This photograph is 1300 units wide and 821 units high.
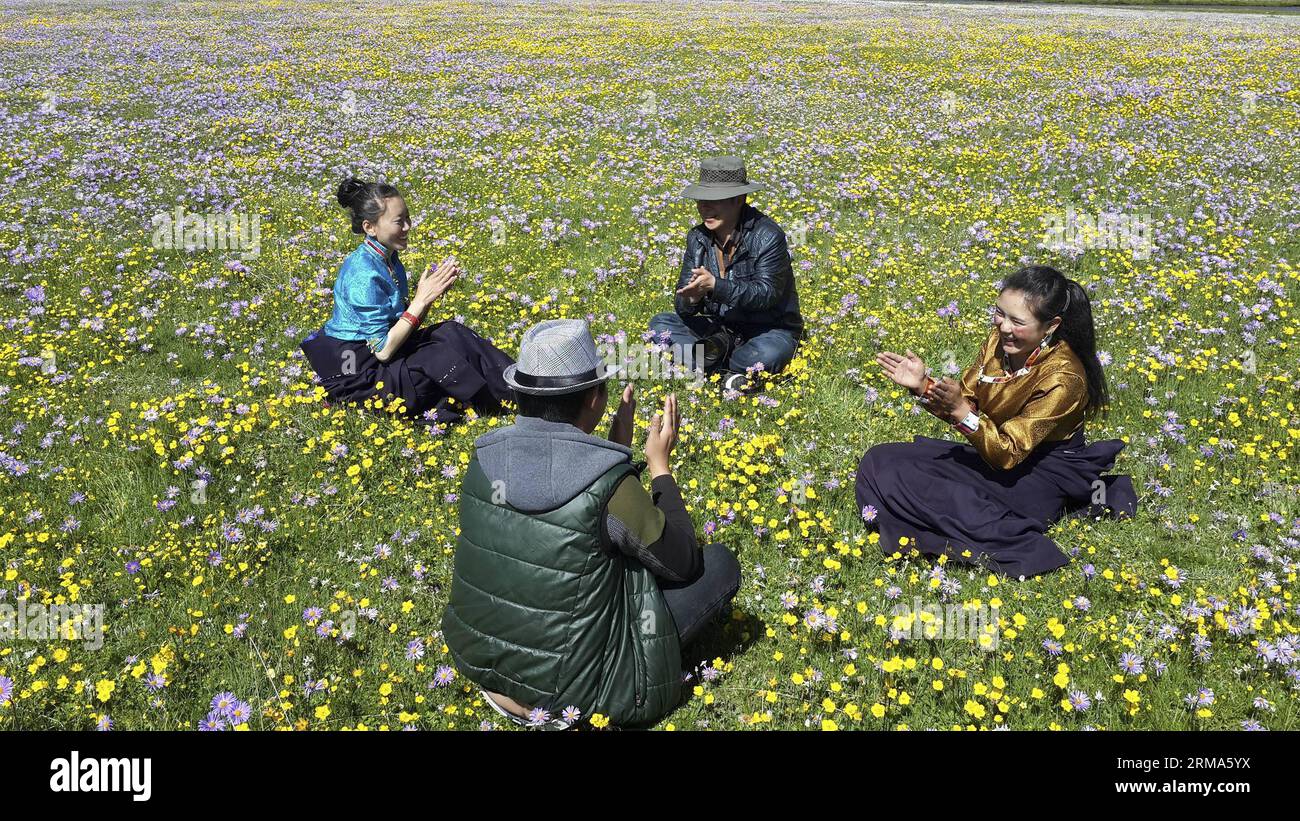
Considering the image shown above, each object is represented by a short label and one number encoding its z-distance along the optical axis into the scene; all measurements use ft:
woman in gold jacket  17.56
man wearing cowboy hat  25.71
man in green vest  12.04
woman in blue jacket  24.35
